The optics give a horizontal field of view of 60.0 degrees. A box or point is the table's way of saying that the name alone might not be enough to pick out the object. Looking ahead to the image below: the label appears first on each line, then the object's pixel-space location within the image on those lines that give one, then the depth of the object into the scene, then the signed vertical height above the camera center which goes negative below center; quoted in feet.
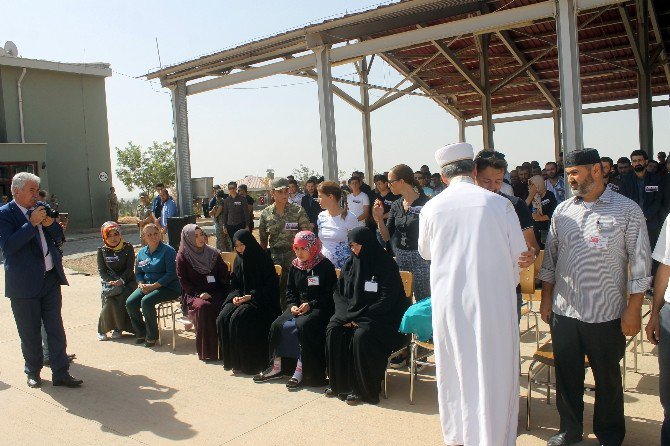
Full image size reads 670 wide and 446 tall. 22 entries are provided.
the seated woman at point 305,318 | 16.38 -3.59
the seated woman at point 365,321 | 14.98 -3.45
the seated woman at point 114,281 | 22.72 -2.98
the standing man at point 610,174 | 23.50 +0.14
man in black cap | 10.73 -2.12
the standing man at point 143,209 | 42.97 -0.38
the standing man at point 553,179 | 28.83 +0.05
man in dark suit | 16.34 -1.87
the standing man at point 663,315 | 10.07 -2.49
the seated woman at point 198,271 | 20.59 -2.55
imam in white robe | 9.63 -2.20
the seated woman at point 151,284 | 21.57 -3.06
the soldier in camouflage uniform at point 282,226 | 21.62 -1.13
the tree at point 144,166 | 124.47 +7.94
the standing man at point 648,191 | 24.76 -0.70
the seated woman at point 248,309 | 18.04 -3.58
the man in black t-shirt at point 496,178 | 11.98 +0.12
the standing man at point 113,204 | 82.89 +0.23
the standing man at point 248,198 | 38.09 +0.01
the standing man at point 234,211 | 37.11 -0.76
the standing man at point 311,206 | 31.83 -0.62
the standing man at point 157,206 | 41.14 -0.23
